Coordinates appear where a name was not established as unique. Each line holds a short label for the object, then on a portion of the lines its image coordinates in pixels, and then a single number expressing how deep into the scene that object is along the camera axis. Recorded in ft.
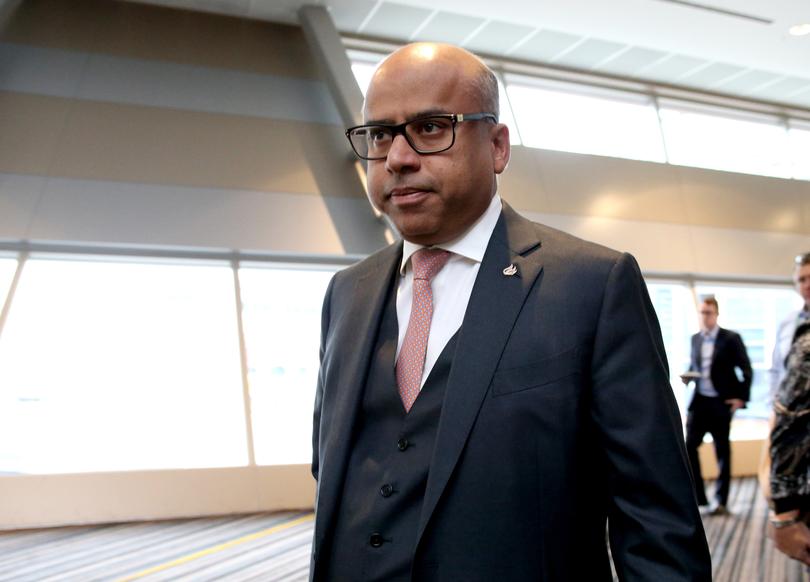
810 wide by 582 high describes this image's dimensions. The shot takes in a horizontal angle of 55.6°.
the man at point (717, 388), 19.75
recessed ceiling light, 24.48
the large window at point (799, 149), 33.37
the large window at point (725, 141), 30.78
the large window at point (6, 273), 21.01
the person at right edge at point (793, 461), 5.78
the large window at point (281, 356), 23.34
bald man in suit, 3.89
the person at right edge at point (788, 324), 10.99
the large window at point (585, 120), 28.09
